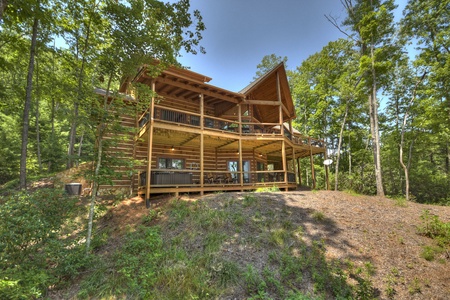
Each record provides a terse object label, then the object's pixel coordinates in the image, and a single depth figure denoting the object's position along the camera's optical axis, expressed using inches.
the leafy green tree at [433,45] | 599.1
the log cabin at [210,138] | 429.4
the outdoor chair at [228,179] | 533.3
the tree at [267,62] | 1266.0
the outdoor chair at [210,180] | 521.0
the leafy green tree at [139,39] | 289.4
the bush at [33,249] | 172.1
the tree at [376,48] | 547.2
